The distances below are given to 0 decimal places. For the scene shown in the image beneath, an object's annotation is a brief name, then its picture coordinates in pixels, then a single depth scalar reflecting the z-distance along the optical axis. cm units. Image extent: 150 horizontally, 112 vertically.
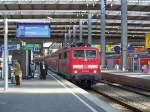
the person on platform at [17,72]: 3026
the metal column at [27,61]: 3921
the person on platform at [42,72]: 4251
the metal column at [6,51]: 2606
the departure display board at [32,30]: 3531
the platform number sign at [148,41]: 6438
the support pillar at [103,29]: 6500
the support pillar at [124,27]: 5525
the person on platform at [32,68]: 4264
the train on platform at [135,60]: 6381
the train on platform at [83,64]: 3698
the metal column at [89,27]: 7915
